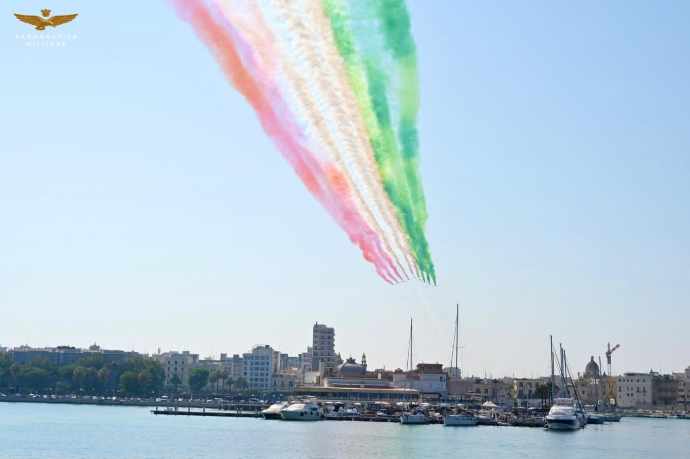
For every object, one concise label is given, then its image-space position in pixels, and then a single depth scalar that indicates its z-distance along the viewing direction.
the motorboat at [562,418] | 141.75
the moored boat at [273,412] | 164.20
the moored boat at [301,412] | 158.75
